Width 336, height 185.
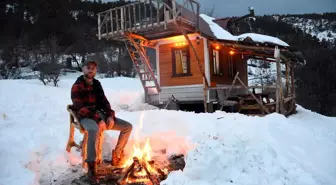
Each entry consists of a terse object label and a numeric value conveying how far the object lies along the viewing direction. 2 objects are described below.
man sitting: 4.60
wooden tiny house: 10.71
